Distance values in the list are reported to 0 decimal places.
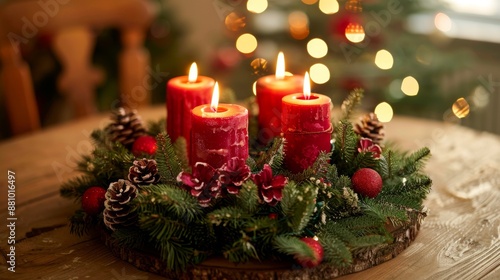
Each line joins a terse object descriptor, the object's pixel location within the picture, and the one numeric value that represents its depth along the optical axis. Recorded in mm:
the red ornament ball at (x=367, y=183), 979
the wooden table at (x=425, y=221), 920
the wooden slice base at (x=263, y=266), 853
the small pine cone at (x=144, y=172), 959
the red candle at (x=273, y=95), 1117
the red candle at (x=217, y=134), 930
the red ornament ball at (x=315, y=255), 846
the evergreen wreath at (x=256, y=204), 857
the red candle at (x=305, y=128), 978
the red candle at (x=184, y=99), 1099
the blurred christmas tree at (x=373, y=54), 2385
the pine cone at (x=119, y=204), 925
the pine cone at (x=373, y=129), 1149
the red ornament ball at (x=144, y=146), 1135
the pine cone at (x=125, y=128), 1192
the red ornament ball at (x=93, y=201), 1008
